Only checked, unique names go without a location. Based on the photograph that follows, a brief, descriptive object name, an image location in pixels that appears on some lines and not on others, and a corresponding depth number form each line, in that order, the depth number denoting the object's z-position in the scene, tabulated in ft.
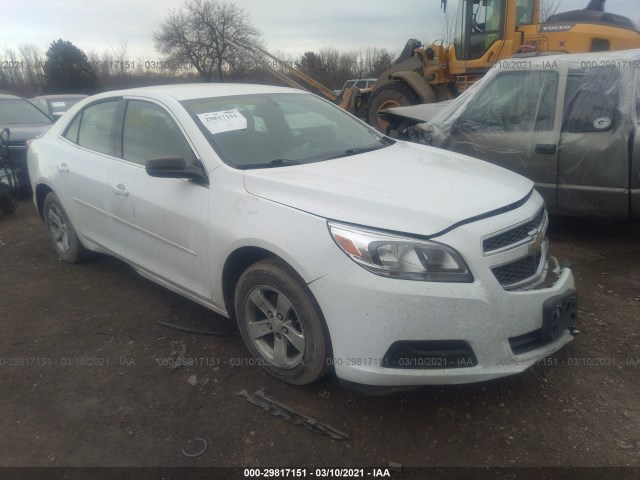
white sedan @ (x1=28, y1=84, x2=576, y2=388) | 7.78
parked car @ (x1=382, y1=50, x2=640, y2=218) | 14.73
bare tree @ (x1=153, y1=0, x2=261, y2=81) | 110.63
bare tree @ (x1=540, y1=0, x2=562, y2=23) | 68.58
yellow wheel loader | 27.17
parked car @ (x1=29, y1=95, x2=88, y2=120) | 40.45
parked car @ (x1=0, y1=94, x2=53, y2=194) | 24.89
